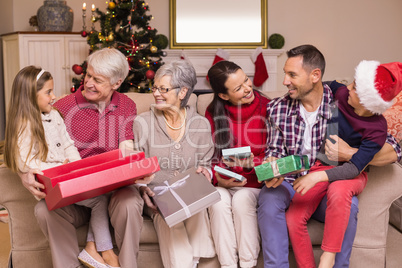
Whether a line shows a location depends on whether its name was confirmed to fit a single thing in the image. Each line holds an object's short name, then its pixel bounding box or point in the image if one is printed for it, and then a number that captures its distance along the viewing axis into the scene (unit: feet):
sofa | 6.74
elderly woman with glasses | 7.33
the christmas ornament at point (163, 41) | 17.03
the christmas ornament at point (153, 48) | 14.29
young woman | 6.64
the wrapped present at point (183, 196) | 6.26
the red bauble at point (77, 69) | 14.22
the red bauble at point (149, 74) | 13.88
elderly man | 7.57
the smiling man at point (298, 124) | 6.63
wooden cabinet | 16.56
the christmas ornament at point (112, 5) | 14.05
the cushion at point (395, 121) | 7.75
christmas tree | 14.12
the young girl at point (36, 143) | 6.42
